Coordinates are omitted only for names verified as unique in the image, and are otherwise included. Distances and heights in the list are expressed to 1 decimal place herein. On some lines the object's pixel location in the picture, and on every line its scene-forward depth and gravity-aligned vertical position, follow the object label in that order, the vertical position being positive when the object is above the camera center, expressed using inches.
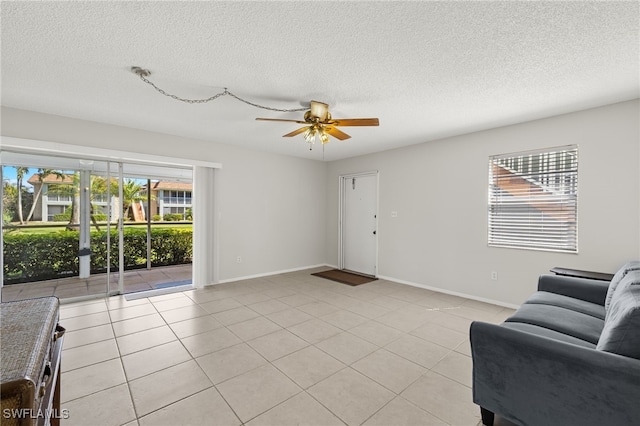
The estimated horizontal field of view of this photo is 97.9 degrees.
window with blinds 132.6 +7.0
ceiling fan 110.5 +37.1
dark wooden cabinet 26.0 -16.9
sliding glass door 146.3 -9.5
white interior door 221.8 -8.9
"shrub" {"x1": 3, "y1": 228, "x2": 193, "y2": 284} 151.8 -26.6
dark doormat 203.0 -50.1
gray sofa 51.7 -31.9
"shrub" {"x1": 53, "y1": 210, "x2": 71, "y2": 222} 159.8 -3.9
